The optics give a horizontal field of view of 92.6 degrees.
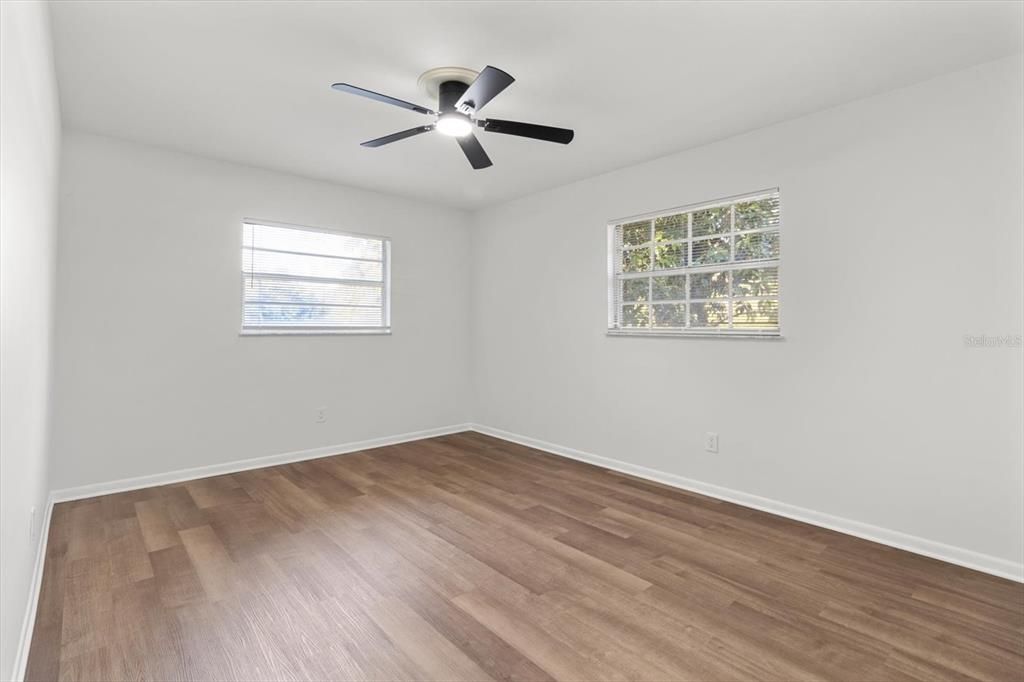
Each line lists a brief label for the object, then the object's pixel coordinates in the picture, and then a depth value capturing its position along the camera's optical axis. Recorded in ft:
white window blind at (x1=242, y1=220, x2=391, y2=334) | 13.84
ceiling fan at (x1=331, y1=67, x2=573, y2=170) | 7.92
